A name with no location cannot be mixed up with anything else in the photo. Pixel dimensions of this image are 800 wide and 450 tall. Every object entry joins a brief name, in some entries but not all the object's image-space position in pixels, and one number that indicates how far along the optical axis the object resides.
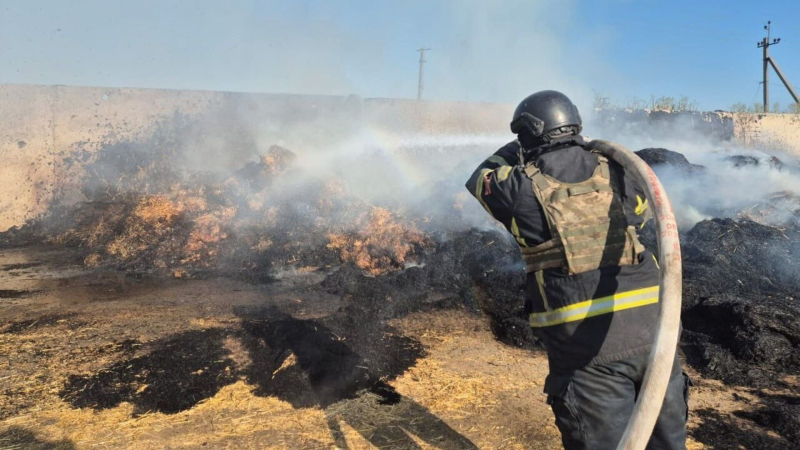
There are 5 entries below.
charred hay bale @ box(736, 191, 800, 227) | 9.20
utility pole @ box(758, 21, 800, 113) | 23.13
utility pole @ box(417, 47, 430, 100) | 37.73
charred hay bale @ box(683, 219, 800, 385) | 4.50
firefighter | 2.09
